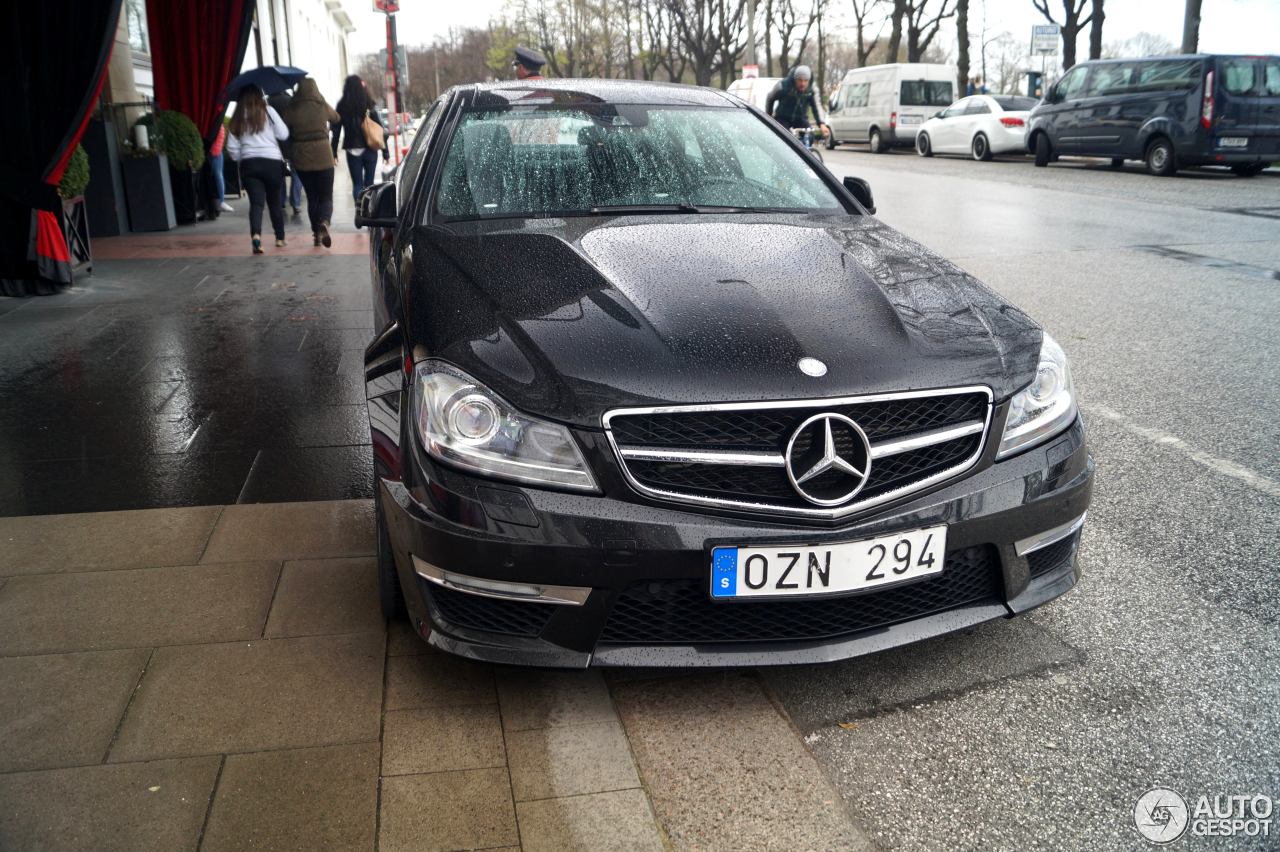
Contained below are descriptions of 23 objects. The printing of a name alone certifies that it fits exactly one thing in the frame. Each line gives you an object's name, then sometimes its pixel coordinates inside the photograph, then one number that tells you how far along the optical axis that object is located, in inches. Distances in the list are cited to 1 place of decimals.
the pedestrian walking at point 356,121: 559.2
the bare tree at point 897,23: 1688.9
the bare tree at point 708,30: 2149.4
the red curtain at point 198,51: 537.6
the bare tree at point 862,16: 2133.4
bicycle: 604.4
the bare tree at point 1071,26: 1352.1
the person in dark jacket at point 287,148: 470.3
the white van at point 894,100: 1163.9
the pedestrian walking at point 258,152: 422.0
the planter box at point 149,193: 486.6
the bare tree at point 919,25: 1766.0
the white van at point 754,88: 1292.2
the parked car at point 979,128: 946.7
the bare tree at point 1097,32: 1226.6
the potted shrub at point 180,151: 490.9
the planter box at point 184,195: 523.2
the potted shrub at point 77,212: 357.1
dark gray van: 670.5
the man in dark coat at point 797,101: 618.2
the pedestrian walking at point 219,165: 557.3
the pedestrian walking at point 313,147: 449.4
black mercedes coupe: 101.8
